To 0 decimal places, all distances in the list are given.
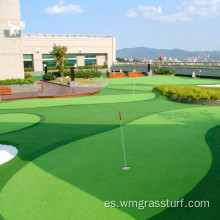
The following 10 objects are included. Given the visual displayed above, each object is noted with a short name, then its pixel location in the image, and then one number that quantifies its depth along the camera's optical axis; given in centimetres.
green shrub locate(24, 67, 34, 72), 5156
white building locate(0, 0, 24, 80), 2325
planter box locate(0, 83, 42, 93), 2348
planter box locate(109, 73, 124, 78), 4203
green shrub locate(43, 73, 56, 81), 3550
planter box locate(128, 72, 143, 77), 4369
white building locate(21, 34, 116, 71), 5331
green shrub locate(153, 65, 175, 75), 4311
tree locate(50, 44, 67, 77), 3475
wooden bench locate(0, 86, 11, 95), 2248
